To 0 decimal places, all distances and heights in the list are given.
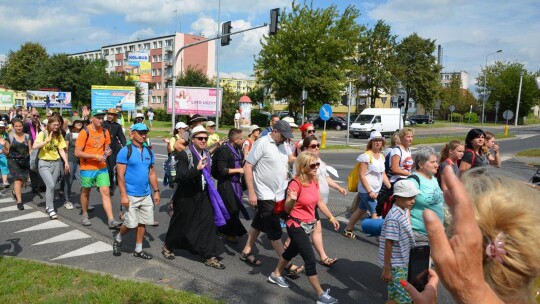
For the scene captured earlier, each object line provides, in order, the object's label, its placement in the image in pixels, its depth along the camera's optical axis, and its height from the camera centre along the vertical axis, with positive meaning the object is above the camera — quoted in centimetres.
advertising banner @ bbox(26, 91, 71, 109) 5041 +34
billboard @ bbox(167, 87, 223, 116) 3173 +47
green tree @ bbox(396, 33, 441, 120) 5397 +612
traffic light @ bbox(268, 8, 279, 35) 1758 +382
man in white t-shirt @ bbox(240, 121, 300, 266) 504 -76
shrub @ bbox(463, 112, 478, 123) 6358 -15
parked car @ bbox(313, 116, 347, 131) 4134 -120
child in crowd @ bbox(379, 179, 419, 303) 354 -111
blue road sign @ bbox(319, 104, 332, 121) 2106 +2
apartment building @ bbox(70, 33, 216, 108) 8450 +1014
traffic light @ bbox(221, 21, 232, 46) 1875 +347
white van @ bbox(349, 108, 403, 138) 3266 -67
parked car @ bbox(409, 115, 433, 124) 5612 -50
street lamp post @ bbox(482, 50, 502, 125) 5162 +516
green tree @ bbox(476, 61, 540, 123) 5875 +443
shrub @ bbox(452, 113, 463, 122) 6769 -11
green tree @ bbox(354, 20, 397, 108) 5028 +622
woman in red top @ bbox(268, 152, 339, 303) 420 -102
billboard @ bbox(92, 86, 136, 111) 3909 +69
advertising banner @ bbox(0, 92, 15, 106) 4978 +14
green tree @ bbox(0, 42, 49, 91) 7344 +652
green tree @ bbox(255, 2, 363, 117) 3591 +489
